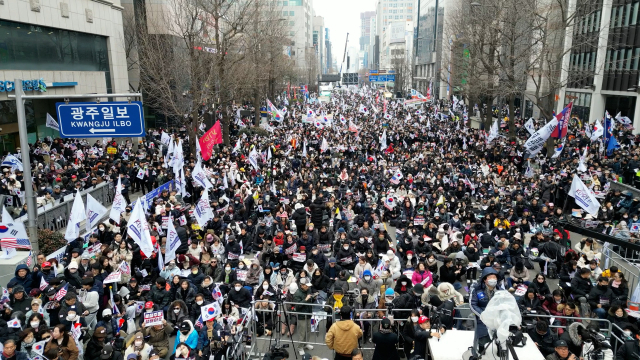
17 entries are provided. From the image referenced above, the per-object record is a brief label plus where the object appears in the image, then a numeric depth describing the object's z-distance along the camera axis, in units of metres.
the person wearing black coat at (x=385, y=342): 7.45
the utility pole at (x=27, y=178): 9.92
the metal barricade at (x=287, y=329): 9.01
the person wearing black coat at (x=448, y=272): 11.37
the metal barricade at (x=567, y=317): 8.04
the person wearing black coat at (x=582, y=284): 10.14
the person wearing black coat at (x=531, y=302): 9.20
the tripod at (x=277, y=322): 8.87
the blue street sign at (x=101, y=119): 11.34
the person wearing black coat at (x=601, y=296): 9.34
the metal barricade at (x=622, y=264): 11.17
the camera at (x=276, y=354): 7.37
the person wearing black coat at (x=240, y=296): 9.86
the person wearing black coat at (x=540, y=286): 9.82
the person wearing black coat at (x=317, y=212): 15.65
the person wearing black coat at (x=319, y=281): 10.50
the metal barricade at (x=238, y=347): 8.13
